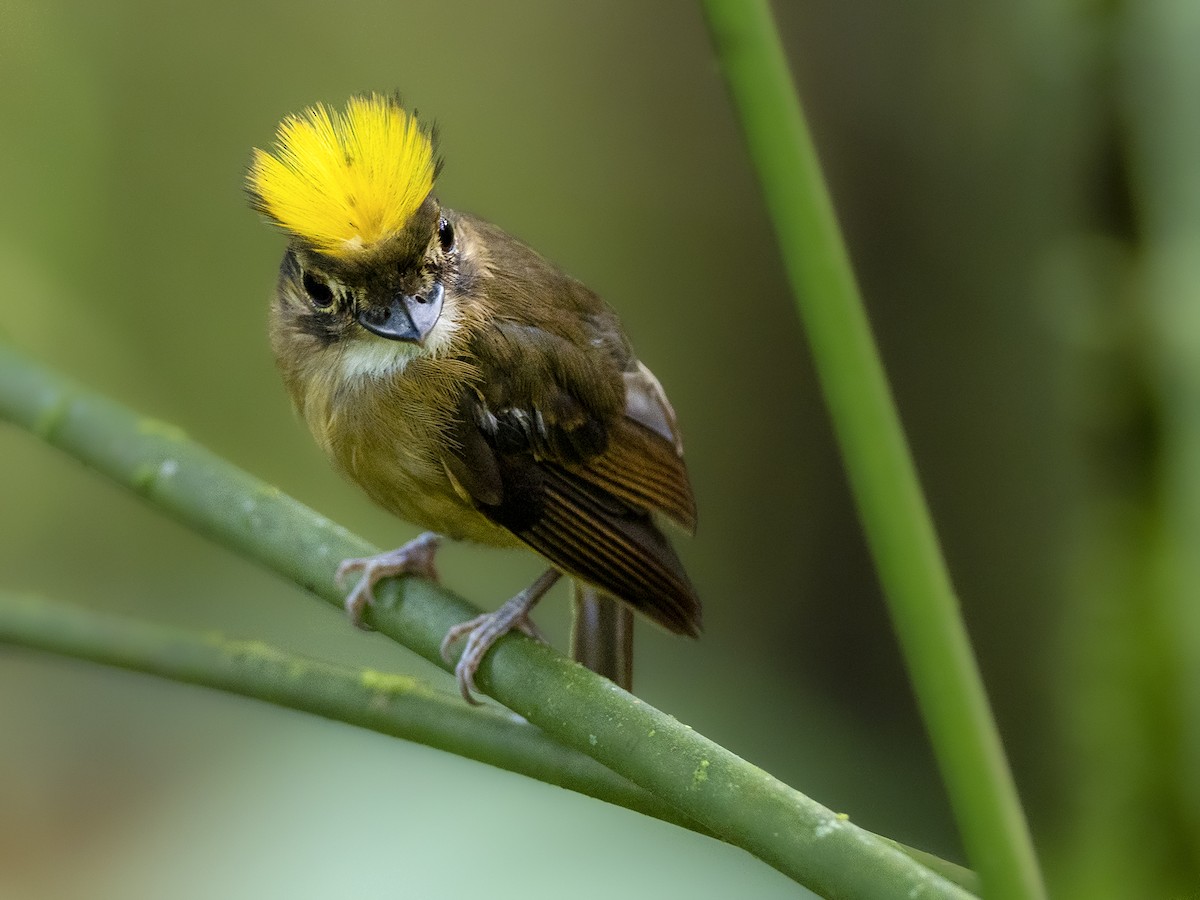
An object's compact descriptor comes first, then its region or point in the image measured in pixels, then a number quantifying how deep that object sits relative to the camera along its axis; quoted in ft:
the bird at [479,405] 11.03
